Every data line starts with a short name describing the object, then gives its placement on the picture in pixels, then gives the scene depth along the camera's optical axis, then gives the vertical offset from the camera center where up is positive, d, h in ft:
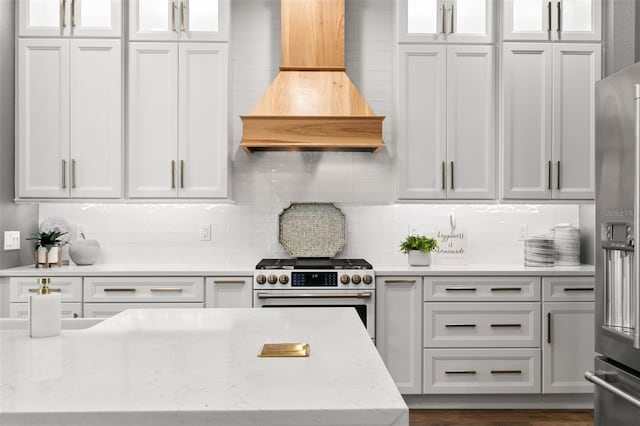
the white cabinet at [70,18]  12.14 +4.43
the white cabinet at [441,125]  12.37 +2.04
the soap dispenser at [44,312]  5.15 -1.02
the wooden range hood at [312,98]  11.63 +2.58
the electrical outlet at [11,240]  11.92 -0.72
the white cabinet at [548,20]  12.31 +4.51
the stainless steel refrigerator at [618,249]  7.02 -0.51
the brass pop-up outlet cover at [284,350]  4.64 -1.27
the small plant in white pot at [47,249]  12.13 -0.93
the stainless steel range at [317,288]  11.48 -1.69
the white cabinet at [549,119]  12.30 +2.19
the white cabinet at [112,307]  11.46 -2.13
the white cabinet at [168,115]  12.20 +2.20
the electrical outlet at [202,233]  13.70 -0.57
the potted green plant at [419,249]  12.35 -0.89
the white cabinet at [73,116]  12.14 +2.16
